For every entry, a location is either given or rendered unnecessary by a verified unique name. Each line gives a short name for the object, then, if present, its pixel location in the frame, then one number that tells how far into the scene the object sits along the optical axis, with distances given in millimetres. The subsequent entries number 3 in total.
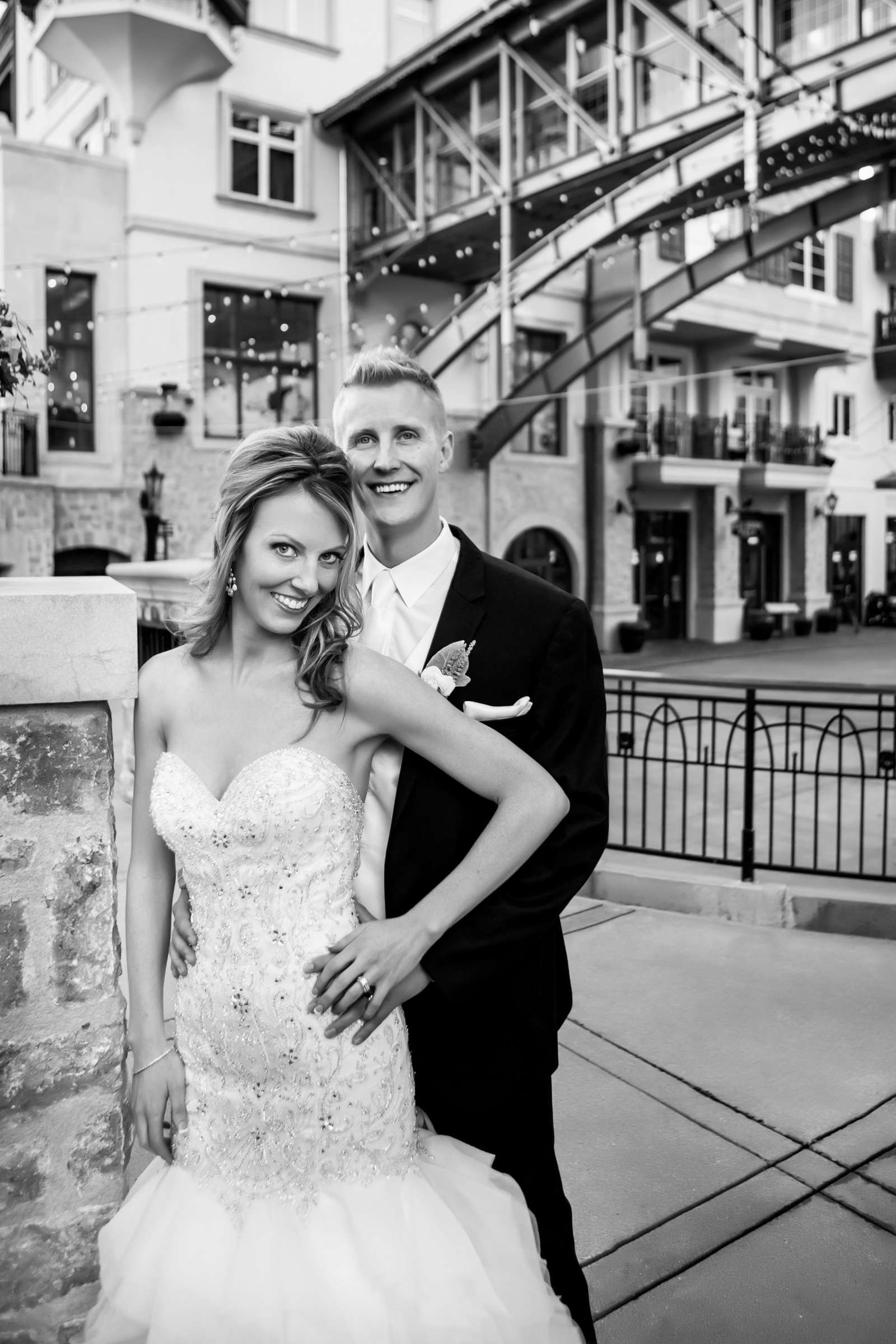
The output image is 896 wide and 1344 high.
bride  1663
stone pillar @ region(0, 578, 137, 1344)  2010
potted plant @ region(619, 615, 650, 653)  21516
